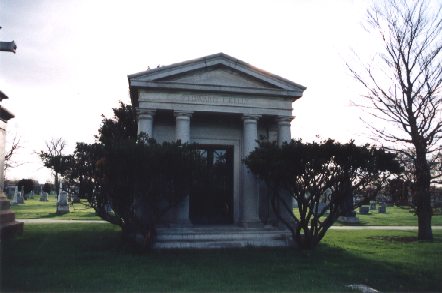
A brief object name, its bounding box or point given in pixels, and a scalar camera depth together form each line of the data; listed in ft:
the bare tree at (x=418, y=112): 46.32
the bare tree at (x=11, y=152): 112.45
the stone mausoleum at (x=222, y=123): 38.93
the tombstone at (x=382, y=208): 102.53
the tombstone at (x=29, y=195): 155.92
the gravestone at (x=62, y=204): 78.29
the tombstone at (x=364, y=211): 99.45
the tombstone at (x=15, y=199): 108.76
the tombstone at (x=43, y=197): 135.44
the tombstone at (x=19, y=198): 110.89
